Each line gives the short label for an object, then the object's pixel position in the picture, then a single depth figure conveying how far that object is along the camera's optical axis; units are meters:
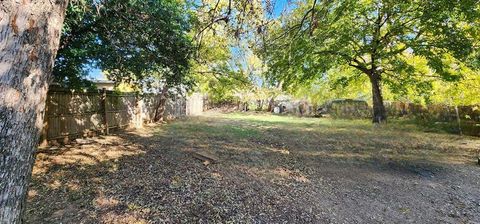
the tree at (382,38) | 8.07
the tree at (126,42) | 5.65
